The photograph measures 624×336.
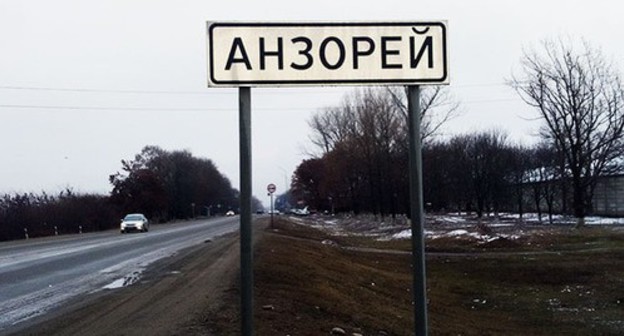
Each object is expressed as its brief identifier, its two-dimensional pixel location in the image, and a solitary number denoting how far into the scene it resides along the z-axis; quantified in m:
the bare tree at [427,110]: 58.92
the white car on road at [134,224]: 59.06
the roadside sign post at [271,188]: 48.84
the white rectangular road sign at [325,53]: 3.90
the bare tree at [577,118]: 52.31
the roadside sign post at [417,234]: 4.09
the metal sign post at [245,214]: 3.97
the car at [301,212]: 144.50
